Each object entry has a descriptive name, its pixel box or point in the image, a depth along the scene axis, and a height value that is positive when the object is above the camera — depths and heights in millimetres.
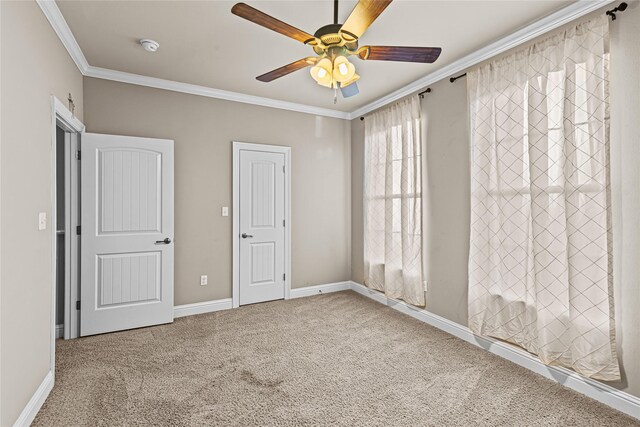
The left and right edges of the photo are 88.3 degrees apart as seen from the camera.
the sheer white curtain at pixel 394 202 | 3729 +120
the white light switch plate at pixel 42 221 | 2193 -63
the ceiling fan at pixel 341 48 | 1712 +980
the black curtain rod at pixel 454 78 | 3214 +1327
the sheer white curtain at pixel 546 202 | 2189 +73
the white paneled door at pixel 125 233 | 3344 -227
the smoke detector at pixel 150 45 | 2853 +1470
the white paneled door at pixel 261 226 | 4277 -189
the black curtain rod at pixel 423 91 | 3578 +1318
